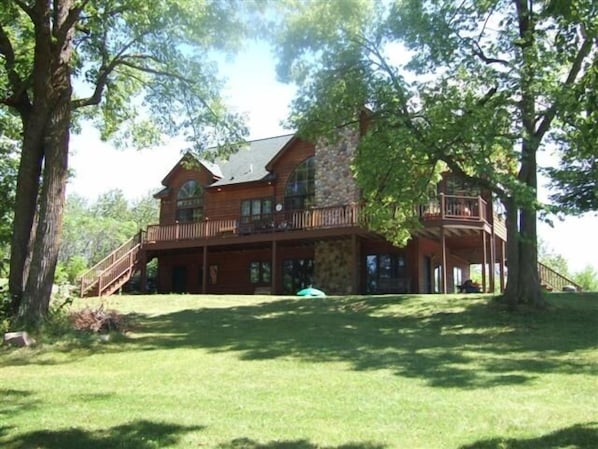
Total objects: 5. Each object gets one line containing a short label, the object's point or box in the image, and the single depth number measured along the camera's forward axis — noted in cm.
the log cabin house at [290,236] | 2278
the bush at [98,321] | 1184
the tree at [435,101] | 1309
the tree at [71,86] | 1212
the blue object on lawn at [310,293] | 2062
